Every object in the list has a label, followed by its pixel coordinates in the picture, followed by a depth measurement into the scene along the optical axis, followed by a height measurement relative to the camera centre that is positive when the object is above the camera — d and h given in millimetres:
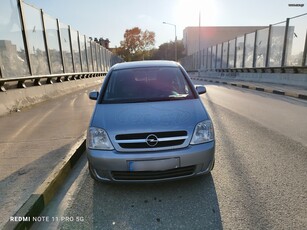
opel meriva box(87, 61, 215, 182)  2832 -975
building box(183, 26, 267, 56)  74250 +6400
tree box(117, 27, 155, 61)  81938 +4596
